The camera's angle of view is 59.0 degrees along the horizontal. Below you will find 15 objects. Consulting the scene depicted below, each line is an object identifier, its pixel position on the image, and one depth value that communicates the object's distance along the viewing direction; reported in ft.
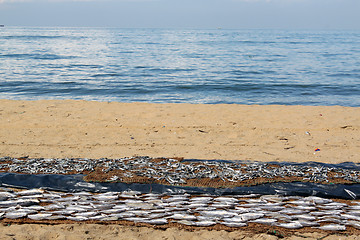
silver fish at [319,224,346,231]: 11.83
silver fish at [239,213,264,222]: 12.44
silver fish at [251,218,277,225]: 12.18
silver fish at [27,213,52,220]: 12.38
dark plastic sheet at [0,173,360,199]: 14.37
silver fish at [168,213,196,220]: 12.46
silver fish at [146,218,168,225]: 12.17
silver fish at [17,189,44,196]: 14.42
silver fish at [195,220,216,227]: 12.12
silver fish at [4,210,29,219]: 12.45
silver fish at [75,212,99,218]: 12.67
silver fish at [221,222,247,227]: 12.06
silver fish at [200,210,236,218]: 12.68
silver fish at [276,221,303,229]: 11.98
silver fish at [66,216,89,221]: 12.43
